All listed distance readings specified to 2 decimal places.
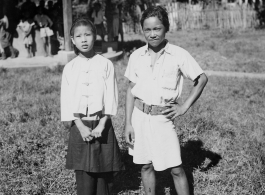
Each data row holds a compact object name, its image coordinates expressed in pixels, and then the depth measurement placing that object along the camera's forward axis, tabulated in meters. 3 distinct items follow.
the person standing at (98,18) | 11.84
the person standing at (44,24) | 10.29
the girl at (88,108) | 2.54
